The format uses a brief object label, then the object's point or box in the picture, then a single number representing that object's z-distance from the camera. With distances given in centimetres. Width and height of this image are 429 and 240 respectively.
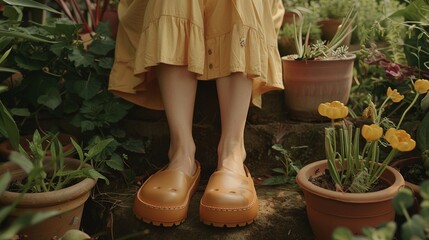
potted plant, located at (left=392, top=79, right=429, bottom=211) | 147
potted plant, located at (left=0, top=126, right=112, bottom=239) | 129
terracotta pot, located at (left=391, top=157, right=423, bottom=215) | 137
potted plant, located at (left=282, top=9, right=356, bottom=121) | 173
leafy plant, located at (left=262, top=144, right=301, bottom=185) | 167
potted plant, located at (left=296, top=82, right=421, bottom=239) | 124
